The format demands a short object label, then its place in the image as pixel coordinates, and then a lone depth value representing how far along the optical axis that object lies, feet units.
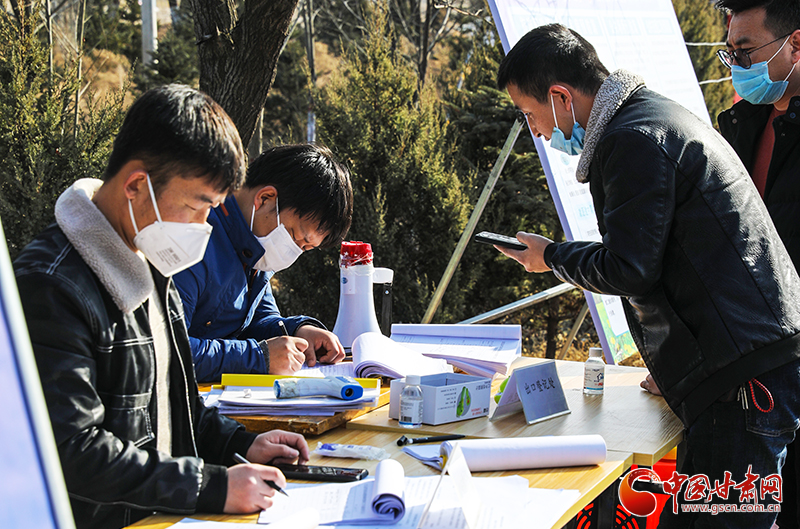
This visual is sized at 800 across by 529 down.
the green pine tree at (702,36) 35.53
